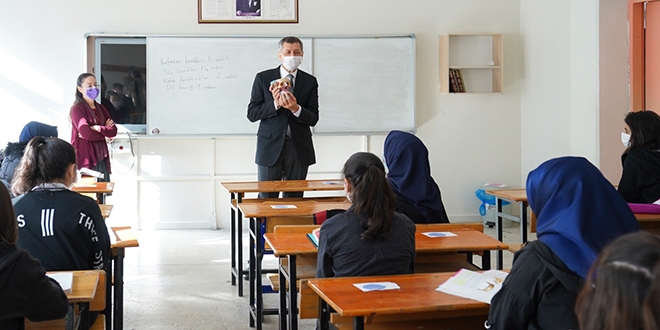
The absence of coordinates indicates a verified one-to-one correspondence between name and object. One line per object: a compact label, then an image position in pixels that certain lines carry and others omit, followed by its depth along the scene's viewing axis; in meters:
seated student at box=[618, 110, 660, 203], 4.47
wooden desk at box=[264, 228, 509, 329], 2.96
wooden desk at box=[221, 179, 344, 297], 4.90
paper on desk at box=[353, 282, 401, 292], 2.31
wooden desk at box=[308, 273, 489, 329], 2.08
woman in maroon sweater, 6.12
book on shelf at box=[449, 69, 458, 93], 7.80
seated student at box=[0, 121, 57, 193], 4.30
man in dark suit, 5.31
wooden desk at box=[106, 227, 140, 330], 3.23
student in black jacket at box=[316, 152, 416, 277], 2.76
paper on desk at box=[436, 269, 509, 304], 2.26
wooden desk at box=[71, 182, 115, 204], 4.88
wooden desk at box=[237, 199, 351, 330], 3.97
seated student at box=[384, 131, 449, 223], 3.72
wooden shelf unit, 7.83
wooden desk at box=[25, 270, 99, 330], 2.24
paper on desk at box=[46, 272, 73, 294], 2.30
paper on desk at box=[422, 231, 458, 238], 3.28
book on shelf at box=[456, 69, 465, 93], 7.84
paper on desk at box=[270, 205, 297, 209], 4.19
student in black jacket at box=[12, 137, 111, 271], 2.79
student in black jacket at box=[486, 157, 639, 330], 1.83
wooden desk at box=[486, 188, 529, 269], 4.89
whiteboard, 7.41
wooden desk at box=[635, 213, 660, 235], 3.97
